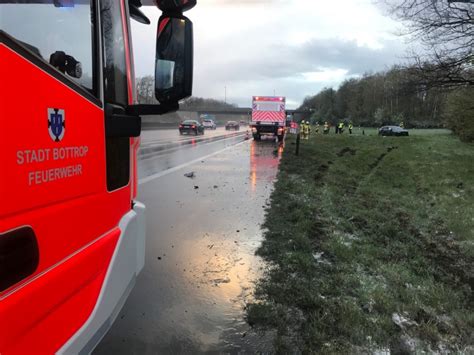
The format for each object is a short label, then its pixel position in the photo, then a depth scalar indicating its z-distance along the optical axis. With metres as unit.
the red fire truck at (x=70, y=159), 1.37
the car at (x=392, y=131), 55.00
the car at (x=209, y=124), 67.94
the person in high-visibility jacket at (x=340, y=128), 49.86
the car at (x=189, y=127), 39.25
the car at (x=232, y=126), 67.69
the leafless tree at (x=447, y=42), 10.39
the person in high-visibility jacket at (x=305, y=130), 31.61
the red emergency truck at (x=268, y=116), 30.80
